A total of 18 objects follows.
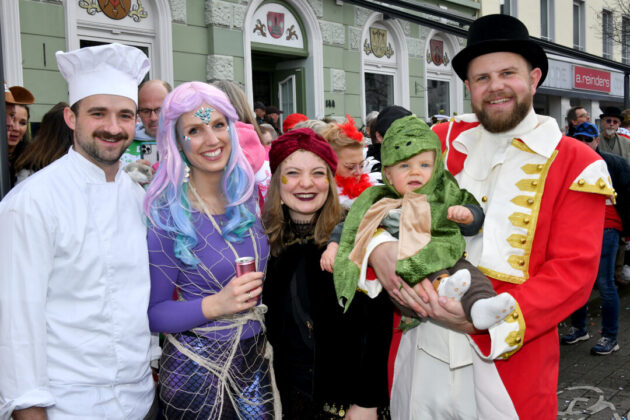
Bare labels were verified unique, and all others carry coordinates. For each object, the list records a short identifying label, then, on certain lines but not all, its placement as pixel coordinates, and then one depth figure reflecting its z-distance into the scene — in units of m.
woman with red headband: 2.28
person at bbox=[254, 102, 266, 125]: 7.26
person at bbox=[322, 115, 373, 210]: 3.08
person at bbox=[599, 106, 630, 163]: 7.04
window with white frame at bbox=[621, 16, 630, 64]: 17.77
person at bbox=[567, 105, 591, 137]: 7.52
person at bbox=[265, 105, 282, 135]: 7.63
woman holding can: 2.18
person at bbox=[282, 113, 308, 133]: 4.64
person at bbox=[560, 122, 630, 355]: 5.12
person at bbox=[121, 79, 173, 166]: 3.90
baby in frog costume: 2.03
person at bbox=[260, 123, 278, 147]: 5.72
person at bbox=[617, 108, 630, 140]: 7.78
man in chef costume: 1.84
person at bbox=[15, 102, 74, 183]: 3.06
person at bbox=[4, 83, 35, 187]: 3.54
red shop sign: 18.23
